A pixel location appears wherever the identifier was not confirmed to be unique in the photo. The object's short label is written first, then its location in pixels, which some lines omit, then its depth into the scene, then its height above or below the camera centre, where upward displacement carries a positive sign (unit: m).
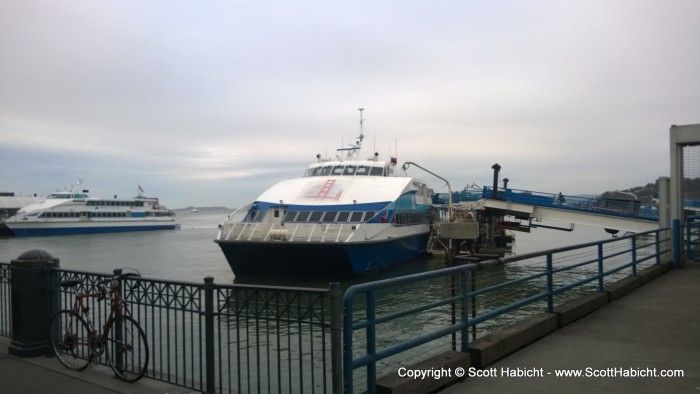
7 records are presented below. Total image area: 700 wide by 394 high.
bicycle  5.31 -1.51
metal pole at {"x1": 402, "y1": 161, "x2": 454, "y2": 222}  29.06 +0.90
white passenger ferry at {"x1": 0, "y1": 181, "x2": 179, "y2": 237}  59.94 -1.93
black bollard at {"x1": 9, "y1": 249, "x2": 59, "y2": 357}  5.86 -1.19
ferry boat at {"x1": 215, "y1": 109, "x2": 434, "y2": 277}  19.30 -1.09
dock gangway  24.84 -0.71
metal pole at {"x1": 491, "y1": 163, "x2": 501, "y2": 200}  30.12 +0.95
